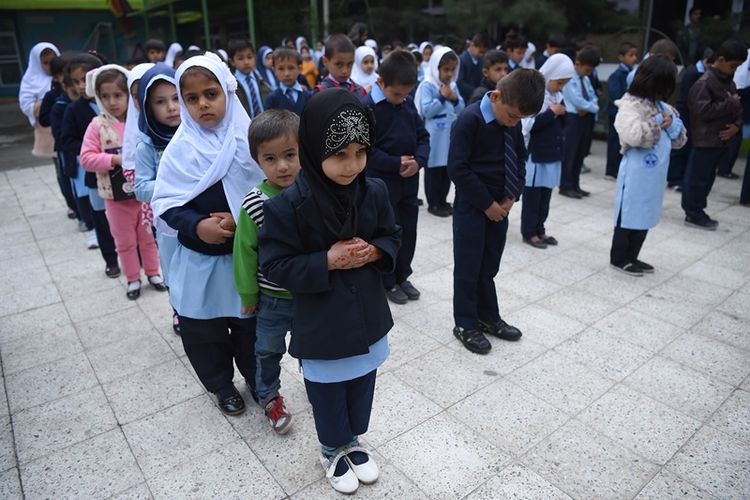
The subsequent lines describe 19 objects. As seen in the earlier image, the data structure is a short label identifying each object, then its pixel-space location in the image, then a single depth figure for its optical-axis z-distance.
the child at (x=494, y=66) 4.56
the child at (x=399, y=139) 3.41
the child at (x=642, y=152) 3.84
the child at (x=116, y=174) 3.48
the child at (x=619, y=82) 6.46
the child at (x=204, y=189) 2.20
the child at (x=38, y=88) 5.62
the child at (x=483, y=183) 2.88
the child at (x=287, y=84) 4.64
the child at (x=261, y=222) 2.05
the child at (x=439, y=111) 4.97
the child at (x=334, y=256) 1.72
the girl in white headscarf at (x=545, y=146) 4.52
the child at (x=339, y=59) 4.29
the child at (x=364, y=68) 6.16
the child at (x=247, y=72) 5.23
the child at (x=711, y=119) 4.97
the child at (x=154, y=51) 7.09
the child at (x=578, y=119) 5.99
